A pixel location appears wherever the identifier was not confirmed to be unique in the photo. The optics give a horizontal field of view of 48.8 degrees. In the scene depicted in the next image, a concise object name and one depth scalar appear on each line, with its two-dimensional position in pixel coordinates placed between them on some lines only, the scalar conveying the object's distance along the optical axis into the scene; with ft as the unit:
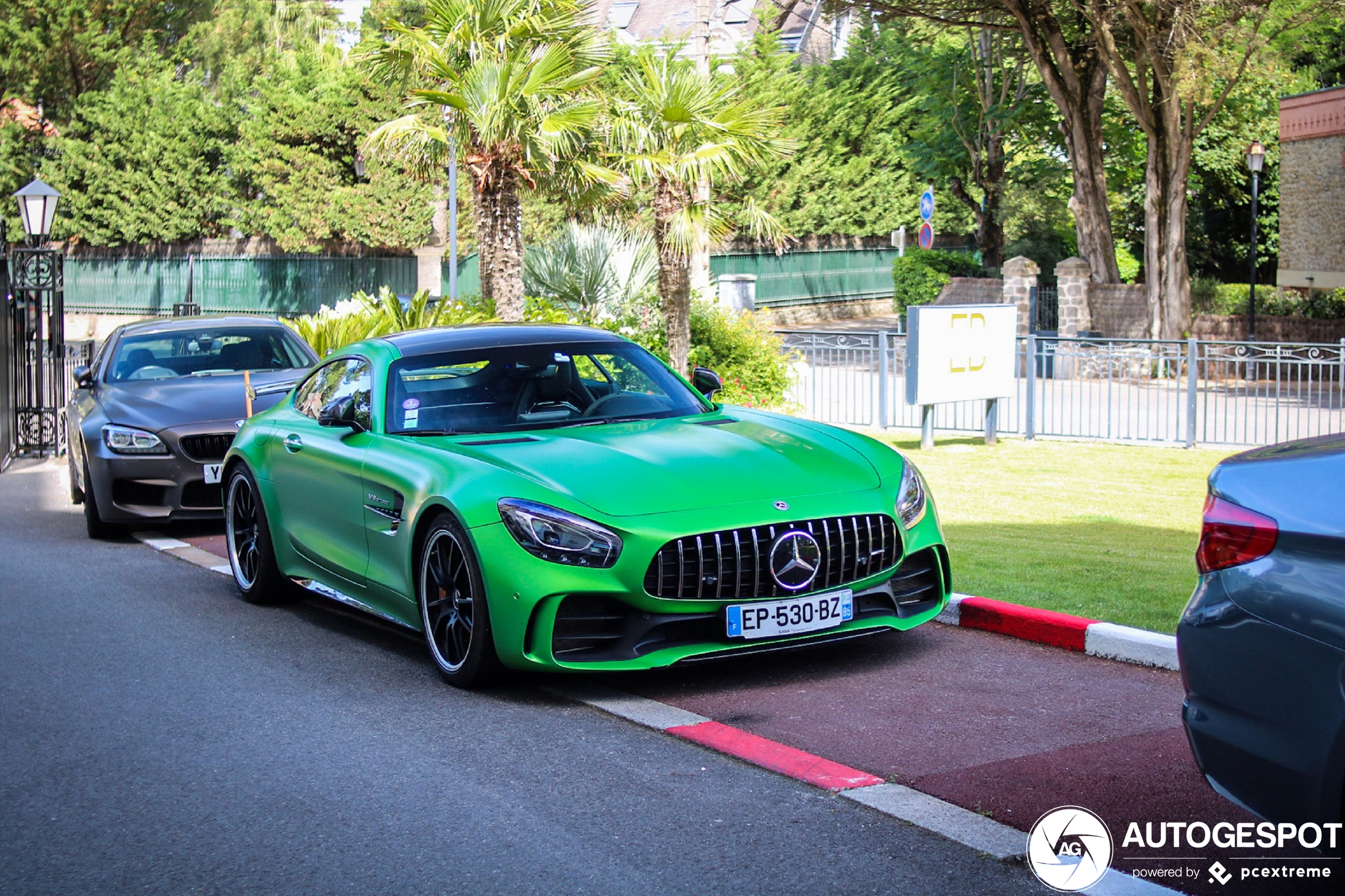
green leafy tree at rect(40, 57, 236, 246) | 148.77
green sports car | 19.86
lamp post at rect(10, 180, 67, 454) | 58.08
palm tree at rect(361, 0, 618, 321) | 62.95
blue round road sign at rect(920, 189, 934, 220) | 118.32
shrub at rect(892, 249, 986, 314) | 133.78
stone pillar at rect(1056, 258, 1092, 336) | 102.01
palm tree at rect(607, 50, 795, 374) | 61.41
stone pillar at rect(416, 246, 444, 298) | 130.72
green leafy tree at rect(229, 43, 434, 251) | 132.57
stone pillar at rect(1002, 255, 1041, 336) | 104.22
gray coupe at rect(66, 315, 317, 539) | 36.70
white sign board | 53.36
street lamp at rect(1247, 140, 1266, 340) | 121.70
